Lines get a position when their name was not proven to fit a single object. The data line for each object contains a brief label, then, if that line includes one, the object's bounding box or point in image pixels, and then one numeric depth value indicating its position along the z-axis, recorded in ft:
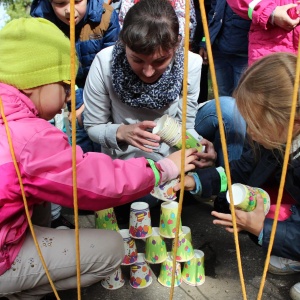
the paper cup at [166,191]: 5.38
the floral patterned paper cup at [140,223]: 5.59
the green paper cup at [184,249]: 5.46
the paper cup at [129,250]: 5.58
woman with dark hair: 5.73
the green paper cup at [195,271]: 5.54
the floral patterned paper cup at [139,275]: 5.55
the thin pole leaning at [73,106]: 2.93
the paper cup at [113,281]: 5.53
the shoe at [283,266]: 5.61
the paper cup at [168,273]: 5.55
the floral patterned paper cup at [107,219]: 6.04
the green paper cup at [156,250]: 5.56
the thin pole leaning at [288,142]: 3.11
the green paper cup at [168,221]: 5.55
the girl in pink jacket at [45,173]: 4.10
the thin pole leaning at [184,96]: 2.91
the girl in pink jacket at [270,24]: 6.49
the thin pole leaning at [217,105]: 2.95
